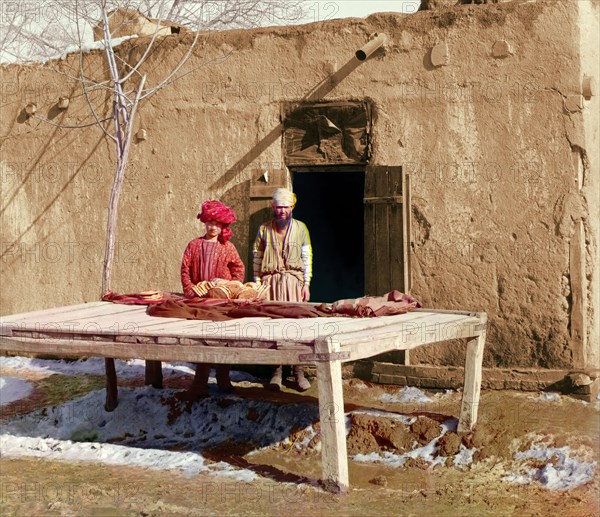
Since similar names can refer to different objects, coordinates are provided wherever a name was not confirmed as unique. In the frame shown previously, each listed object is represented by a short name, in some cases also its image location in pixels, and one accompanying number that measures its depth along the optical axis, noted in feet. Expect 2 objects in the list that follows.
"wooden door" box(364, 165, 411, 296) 27.96
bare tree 31.17
